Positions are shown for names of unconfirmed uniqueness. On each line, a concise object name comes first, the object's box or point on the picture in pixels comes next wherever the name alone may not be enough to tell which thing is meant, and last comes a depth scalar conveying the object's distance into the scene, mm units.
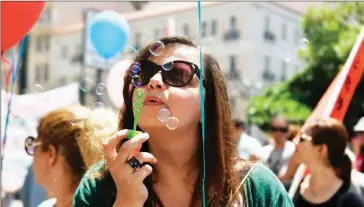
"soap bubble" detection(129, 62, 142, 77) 1783
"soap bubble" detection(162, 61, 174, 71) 1744
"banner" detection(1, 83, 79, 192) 4793
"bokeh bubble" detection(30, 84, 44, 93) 2664
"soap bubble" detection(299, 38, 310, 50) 3035
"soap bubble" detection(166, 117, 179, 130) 1689
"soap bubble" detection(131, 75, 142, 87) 1748
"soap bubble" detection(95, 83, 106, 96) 2402
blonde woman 2502
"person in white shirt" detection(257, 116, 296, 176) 5059
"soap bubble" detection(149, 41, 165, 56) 1802
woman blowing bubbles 1709
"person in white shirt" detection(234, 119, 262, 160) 4367
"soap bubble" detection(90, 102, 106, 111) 2236
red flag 3002
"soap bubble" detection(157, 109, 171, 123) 1664
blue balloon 3922
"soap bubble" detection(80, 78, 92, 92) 2646
